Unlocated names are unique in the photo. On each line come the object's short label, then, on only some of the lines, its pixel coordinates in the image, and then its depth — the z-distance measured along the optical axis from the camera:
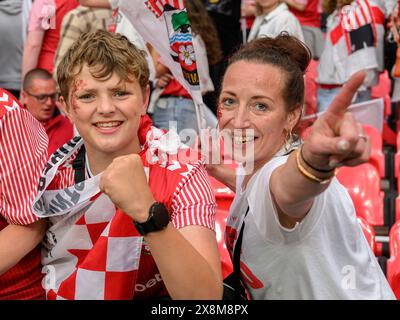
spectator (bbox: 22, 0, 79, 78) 4.59
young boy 1.98
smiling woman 1.45
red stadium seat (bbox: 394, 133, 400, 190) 3.95
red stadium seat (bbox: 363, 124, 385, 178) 4.00
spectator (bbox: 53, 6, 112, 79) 4.49
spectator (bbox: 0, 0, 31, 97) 4.89
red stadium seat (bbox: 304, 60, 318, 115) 4.38
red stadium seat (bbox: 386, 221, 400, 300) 2.60
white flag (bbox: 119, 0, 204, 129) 2.33
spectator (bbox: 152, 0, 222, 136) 4.43
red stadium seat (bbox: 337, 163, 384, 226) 3.53
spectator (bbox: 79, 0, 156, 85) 3.68
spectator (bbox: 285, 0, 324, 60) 5.29
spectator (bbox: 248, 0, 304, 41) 4.65
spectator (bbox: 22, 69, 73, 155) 4.45
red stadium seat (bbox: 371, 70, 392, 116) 5.46
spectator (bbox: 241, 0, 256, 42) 5.59
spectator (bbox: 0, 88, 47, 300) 2.09
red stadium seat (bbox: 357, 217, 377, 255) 2.81
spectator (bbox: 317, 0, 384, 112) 4.58
